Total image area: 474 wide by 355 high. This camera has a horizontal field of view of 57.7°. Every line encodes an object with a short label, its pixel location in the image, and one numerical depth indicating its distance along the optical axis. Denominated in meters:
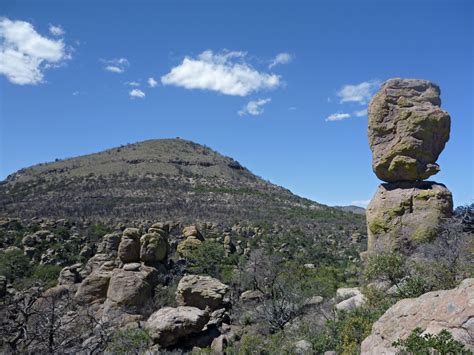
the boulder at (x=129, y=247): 23.81
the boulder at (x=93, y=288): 21.78
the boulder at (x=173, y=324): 16.94
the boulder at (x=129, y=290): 21.02
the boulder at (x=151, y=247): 24.33
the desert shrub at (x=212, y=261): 27.86
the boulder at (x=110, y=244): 26.92
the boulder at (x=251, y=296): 23.36
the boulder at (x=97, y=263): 23.47
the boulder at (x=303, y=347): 11.30
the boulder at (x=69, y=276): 23.86
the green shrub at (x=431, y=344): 5.43
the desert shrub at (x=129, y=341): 15.68
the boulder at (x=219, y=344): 16.34
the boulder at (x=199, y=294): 20.36
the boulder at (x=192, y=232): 33.59
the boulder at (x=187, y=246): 31.31
